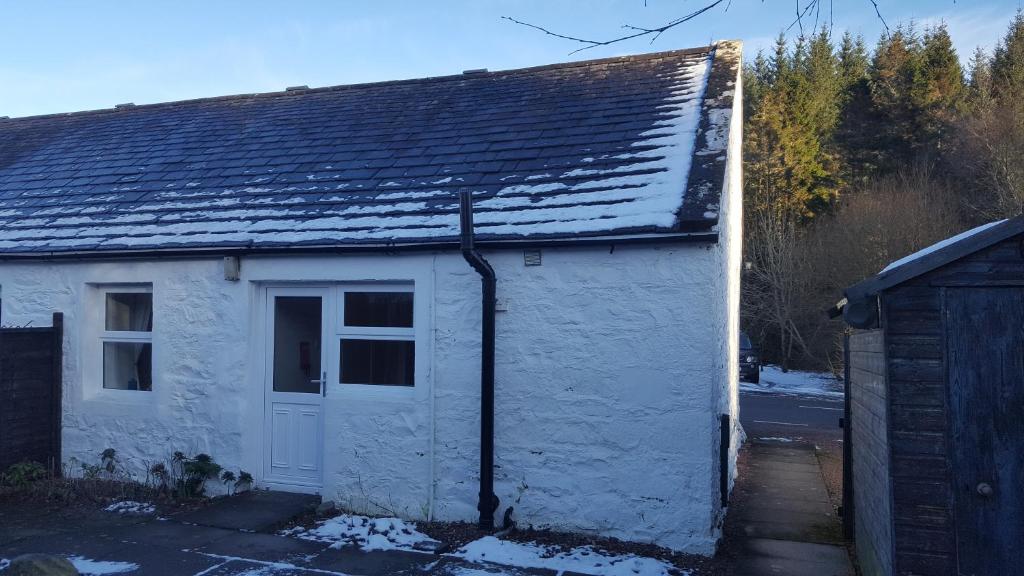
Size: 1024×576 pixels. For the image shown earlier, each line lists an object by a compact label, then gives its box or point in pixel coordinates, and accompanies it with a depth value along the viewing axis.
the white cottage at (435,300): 6.91
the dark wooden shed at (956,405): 4.42
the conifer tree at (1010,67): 31.17
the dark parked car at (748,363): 26.89
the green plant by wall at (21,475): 8.45
